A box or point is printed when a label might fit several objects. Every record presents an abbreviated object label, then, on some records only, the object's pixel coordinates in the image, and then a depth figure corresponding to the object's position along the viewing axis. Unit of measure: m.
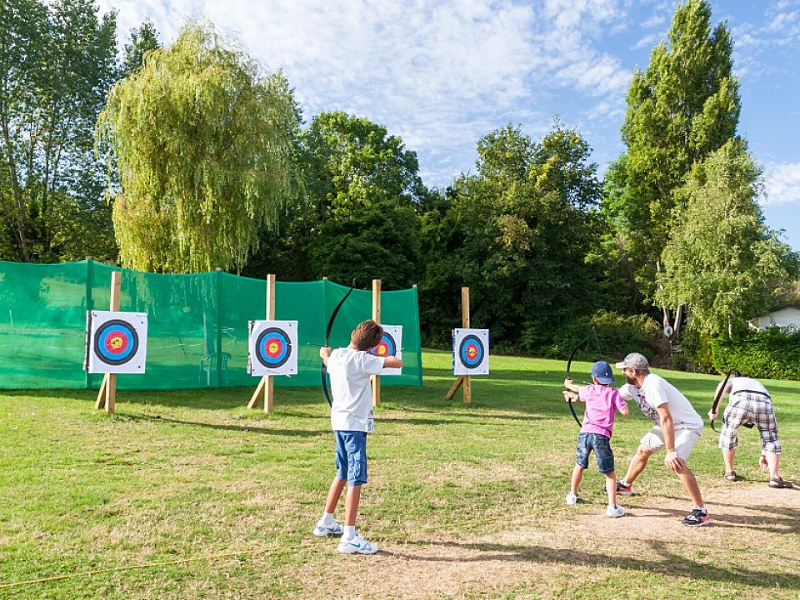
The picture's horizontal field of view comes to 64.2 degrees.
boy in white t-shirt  3.78
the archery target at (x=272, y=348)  8.99
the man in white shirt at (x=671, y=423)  4.30
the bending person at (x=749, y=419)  5.79
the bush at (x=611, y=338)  30.70
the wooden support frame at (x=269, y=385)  8.79
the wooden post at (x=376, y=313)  9.85
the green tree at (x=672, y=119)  29.81
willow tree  12.53
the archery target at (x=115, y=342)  8.12
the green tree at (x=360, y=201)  31.06
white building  39.34
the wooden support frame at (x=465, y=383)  10.58
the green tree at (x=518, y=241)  31.88
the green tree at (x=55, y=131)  21.53
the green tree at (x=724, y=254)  23.58
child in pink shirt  4.61
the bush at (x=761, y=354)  22.80
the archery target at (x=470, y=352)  10.62
